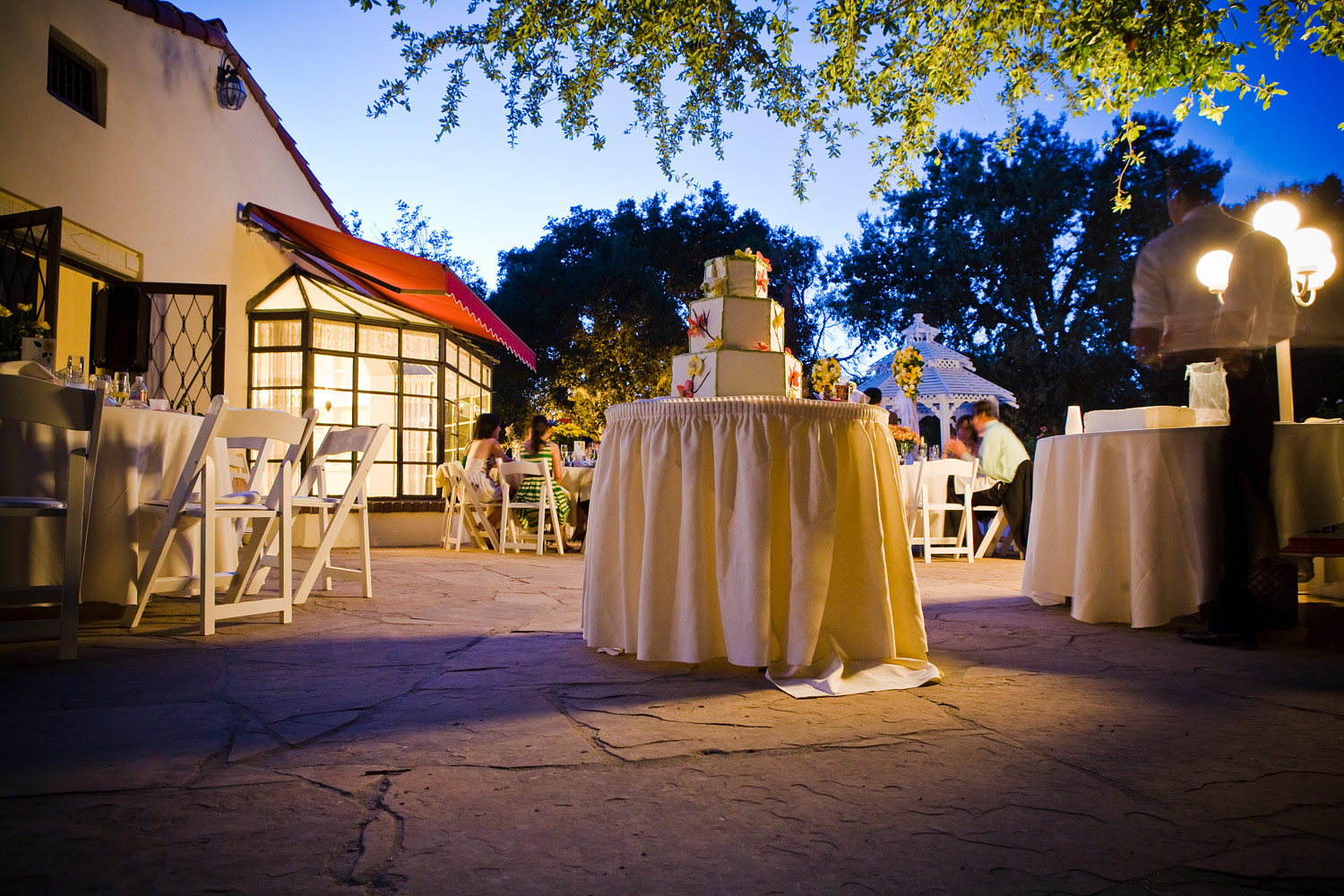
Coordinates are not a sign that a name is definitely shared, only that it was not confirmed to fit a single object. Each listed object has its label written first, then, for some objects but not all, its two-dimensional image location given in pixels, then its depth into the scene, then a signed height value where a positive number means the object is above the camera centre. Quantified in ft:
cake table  8.84 -0.58
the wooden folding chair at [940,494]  25.45 -0.03
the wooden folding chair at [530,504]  27.30 -0.40
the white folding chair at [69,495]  9.07 -0.07
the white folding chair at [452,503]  28.73 -0.43
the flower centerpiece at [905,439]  25.55 +1.63
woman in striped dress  28.35 +1.10
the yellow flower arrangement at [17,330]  13.52 +2.62
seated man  24.34 +0.66
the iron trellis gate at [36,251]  17.56 +5.06
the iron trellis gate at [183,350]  25.44 +4.20
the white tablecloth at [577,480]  29.96 +0.37
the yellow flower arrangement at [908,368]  20.51 +3.03
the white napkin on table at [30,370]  11.96 +1.68
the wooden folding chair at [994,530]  26.64 -1.19
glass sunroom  30.19 +4.47
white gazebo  39.70 +5.24
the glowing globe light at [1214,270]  11.52 +3.04
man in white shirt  11.48 +2.88
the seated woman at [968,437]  28.97 +1.91
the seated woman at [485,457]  28.02 +1.14
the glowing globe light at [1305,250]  15.92 +4.55
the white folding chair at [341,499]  14.33 -0.17
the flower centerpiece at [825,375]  11.82 +1.62
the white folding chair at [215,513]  11.36 -0.31
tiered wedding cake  10.00 +1.82
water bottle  14.23 +1.64
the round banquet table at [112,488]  11.00 +0.00
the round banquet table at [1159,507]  11.50 -0.19
